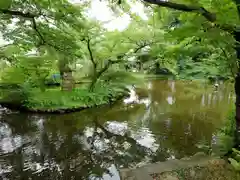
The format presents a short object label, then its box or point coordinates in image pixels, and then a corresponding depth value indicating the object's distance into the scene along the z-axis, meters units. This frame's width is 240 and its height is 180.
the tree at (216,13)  3.49
